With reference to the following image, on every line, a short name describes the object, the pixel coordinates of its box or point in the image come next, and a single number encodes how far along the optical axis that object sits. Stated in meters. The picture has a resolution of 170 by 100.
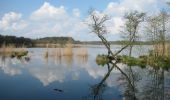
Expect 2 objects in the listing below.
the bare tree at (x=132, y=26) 14.53
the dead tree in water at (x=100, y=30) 14.88
